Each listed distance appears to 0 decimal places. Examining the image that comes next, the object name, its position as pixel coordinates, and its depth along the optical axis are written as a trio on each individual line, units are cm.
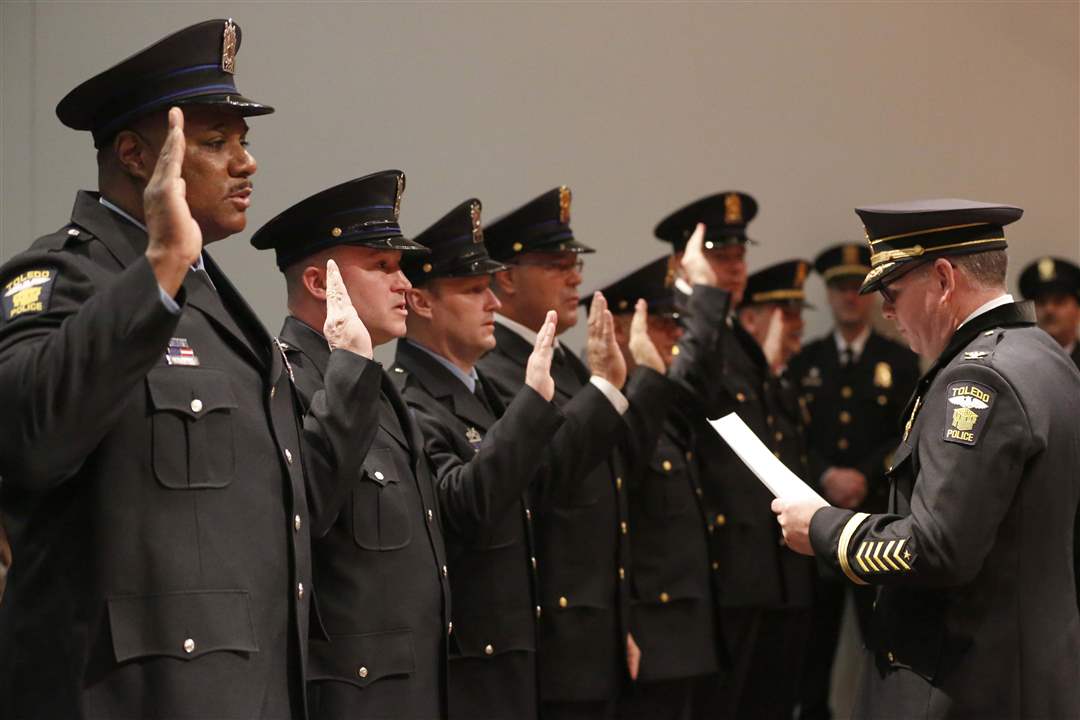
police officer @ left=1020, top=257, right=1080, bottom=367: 639
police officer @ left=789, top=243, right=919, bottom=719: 607
